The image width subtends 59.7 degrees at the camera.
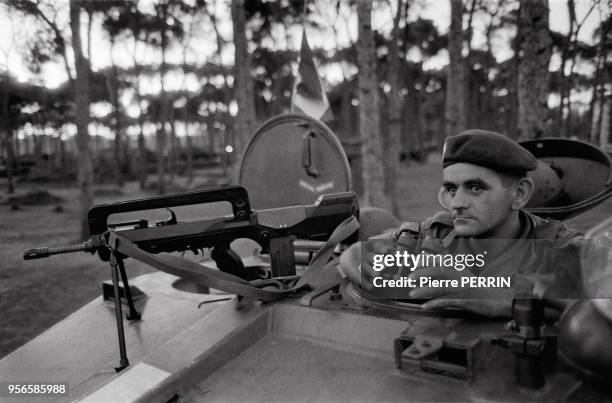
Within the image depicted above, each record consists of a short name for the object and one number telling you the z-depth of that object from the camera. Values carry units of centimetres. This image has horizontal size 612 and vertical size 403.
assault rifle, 261
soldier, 203
